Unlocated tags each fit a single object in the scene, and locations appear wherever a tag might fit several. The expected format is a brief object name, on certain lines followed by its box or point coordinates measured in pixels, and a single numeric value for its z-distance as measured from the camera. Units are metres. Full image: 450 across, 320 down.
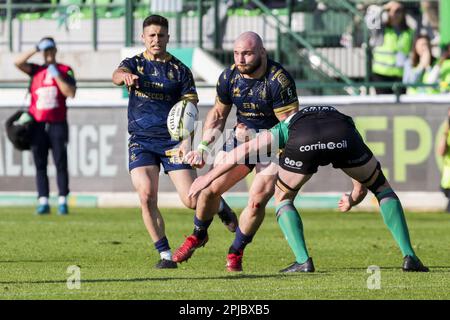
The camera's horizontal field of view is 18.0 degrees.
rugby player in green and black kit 12.14
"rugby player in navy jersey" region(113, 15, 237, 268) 13.07
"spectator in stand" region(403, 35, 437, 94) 24.53
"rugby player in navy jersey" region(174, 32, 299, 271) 12.58
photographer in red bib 20.77
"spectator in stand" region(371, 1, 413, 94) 25.62
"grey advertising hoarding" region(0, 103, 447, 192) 22.08
